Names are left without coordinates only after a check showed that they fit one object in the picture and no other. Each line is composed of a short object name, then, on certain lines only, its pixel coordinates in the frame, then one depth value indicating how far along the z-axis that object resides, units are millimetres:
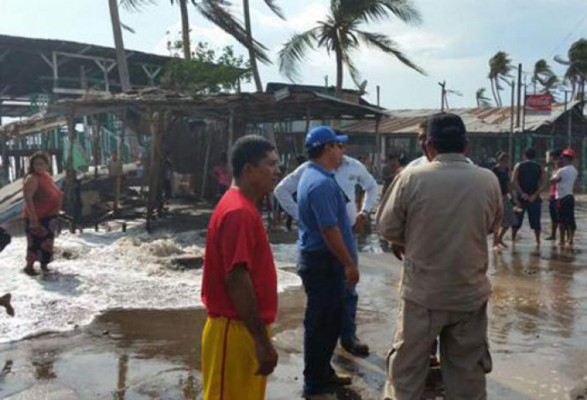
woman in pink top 8867
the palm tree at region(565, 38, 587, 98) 41438
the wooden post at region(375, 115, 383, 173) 17752
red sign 26422
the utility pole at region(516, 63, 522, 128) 22094
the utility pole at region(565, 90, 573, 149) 25925
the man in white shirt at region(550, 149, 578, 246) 11742
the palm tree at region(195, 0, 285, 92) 22031
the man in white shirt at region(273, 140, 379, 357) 5375
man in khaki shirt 3463
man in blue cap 4438
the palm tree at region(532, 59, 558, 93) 47831
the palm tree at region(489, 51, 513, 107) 52438
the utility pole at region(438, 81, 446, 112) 31691
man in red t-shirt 2789
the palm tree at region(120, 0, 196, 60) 22450
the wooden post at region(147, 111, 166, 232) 14047
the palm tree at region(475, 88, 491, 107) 58469
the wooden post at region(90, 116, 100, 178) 16531
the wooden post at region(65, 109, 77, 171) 14016
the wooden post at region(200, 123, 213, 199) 19656
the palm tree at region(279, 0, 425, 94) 21666
